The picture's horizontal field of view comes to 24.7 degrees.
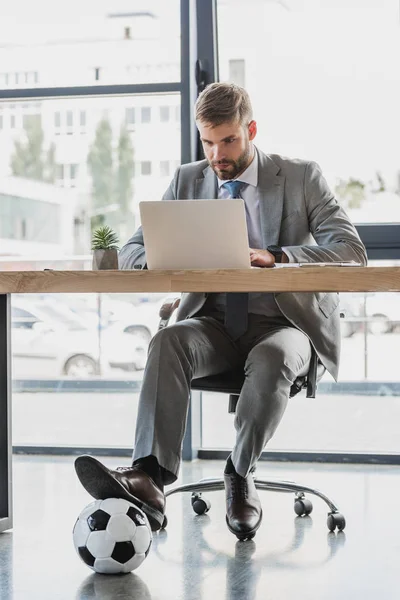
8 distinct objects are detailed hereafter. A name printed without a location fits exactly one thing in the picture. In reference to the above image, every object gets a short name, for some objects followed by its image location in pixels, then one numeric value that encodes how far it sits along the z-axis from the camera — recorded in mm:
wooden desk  2074
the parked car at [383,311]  4031
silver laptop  2299
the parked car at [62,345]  4314
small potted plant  2432
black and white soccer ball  2334
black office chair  2863
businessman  2545
